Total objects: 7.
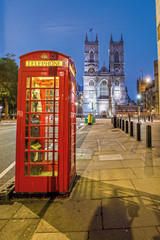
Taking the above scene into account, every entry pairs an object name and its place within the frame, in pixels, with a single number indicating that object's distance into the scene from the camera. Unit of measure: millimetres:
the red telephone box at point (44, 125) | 2404
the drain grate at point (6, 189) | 2346
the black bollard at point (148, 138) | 5654
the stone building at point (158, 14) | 6867
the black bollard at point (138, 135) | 7154
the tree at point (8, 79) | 34281
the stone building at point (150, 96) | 43281
